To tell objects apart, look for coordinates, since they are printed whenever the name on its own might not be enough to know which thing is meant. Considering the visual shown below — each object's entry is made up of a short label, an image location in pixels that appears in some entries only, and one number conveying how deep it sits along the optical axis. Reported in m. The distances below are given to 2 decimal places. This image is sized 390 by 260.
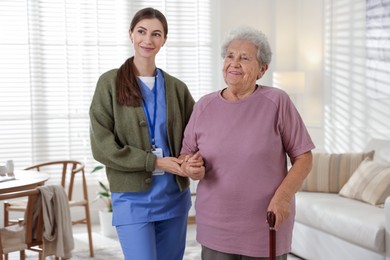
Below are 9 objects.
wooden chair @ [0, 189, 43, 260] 3.80
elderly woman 2.21
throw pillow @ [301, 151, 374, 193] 4.95
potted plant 5.66
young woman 2.49
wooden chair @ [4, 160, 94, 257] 4.84
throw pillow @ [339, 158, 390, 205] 4.43
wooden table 4.07
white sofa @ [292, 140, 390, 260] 3.90
